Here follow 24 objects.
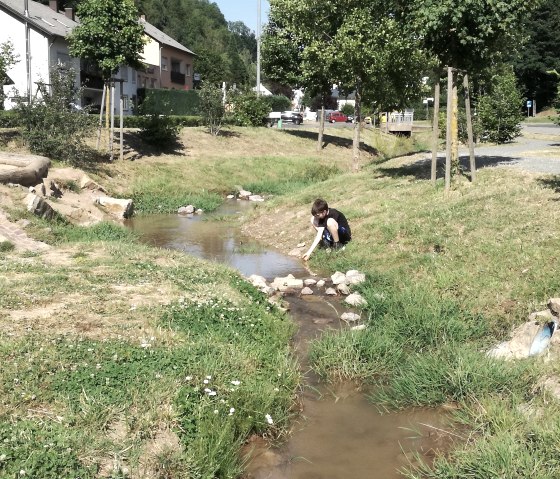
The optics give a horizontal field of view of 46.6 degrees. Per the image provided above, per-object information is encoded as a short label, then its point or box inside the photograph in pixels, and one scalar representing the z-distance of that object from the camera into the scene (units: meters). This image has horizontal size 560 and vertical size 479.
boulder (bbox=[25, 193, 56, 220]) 13.59
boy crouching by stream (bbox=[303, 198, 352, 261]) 11.55
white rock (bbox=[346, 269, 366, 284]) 9.96
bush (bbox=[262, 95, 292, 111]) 70.79
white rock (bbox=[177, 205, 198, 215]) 19.92
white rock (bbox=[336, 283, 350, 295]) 9.76
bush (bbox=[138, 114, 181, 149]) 26.94
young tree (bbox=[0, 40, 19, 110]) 21.14
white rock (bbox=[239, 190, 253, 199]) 23.38
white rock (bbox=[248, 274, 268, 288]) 9.76
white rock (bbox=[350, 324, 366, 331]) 7.76
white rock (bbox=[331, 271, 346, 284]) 10.15
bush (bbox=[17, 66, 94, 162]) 20.47
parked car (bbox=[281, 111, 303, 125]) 57.87
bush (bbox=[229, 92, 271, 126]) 36.66
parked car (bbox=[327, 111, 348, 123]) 66.69
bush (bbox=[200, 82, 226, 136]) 30.36
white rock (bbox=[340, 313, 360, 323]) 8.53
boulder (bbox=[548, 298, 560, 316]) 6.61
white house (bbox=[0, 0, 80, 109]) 38.88
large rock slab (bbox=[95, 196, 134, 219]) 18.03
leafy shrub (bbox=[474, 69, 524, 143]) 26.22
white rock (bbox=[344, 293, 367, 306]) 9.06
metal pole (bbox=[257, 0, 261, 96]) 34.24
